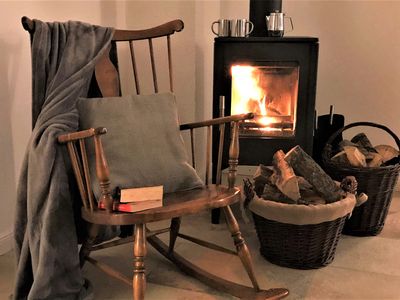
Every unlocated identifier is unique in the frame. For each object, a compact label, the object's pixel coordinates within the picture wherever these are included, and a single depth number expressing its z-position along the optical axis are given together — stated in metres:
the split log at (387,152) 2.45
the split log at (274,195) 2.04
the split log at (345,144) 2.48
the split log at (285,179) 2.01
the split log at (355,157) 2.32
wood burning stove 2.42
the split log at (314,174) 2.05
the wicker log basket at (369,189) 2.29
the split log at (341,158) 2.36
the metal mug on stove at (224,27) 2.47
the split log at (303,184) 2.09
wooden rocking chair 1.52
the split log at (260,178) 2.18
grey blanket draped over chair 1.67
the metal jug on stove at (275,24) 2.46
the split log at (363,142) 2.50
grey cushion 1.76
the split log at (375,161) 2.36
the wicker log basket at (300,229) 1.95
